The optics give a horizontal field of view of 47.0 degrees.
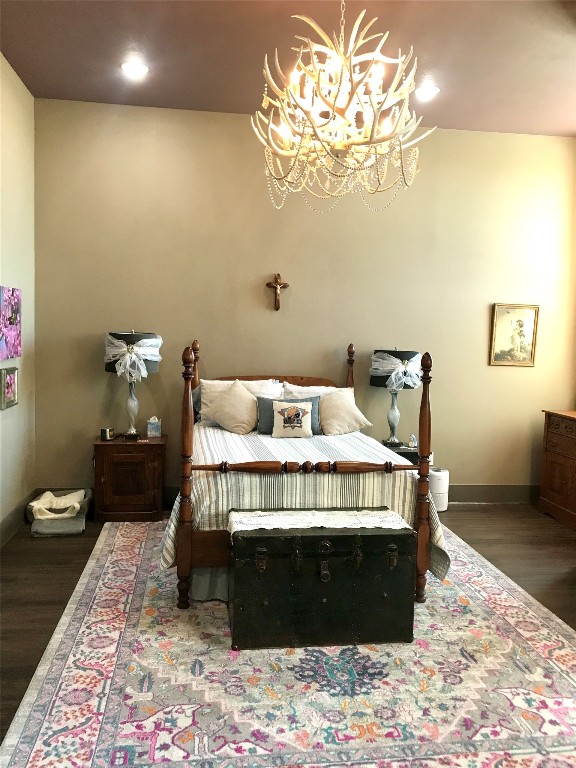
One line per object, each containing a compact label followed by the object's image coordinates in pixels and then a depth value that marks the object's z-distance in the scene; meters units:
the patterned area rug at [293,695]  2.36
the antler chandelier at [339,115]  2.90
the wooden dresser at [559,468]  5.22
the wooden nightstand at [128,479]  5.01
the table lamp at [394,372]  5.27
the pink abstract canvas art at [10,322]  4.39
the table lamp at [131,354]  4.96
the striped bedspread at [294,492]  3.55
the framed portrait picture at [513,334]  5.81
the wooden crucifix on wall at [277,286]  5.44
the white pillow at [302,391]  5.11
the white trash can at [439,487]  5.42
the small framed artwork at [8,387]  4.42
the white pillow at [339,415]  4.88
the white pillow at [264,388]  5.14
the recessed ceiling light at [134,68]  4.32
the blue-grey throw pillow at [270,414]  4.75
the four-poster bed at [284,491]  3.51
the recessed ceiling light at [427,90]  4.52
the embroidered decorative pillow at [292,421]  4.62
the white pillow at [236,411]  4.77
